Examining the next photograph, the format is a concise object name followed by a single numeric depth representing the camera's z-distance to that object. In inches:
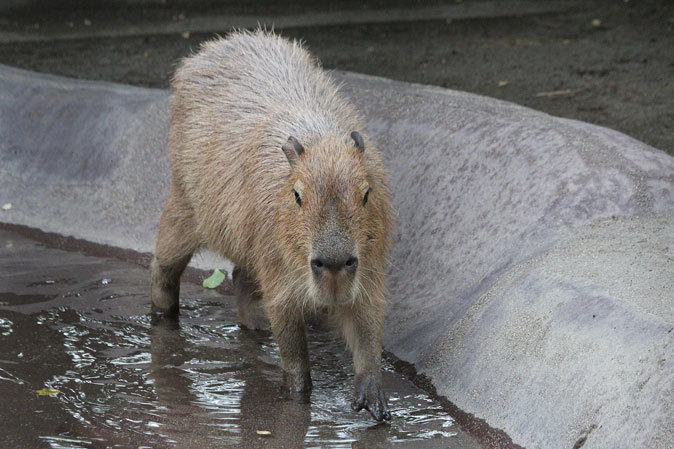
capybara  290.2
